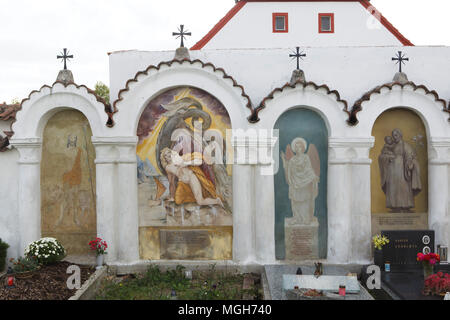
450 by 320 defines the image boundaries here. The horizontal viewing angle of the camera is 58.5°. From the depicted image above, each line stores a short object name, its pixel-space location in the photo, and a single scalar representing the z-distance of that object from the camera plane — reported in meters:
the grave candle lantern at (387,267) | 10.30
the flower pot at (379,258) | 10.45
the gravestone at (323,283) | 8.59
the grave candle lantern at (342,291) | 8.21
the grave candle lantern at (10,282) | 8.95
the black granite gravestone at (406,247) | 10.44
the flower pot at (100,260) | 10.66
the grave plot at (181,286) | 9.22
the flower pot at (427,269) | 9.08
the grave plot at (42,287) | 8.69
